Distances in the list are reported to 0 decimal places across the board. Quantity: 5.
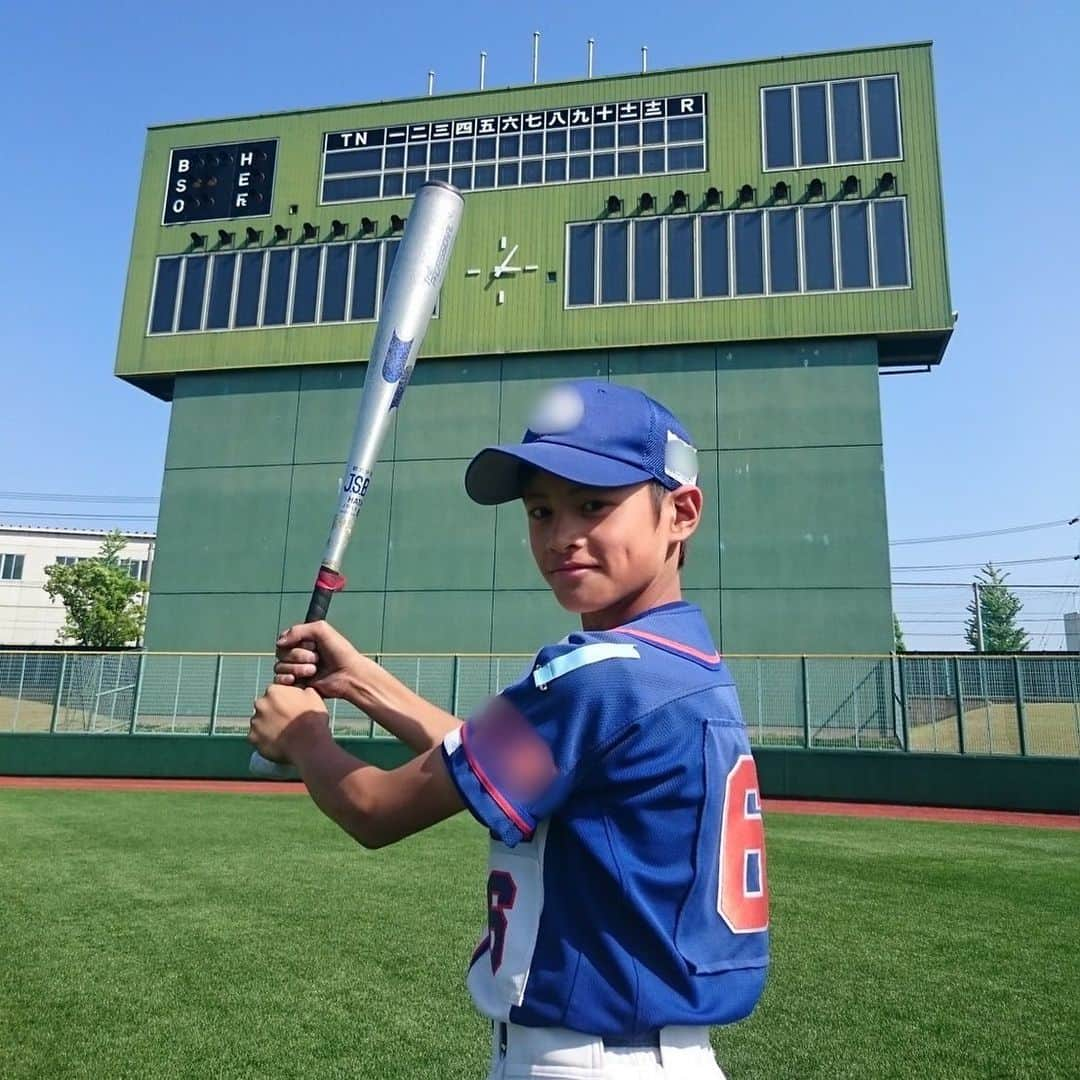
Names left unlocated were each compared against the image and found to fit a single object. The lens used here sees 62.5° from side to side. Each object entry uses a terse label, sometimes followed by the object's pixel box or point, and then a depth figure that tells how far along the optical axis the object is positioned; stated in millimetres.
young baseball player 1279
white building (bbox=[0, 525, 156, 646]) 53250
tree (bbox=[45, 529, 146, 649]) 43844
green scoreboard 21406
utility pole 25703
